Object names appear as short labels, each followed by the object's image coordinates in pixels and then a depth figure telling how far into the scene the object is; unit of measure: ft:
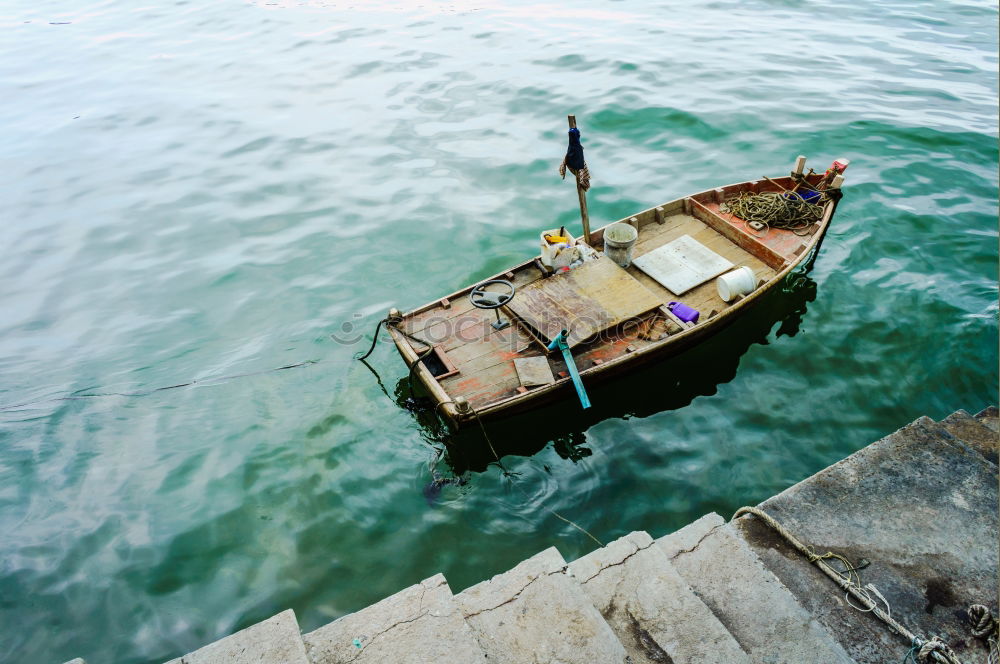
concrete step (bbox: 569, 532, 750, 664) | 15.81
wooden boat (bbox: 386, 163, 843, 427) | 27.02
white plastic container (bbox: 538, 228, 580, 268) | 31.19
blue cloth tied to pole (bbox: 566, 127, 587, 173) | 30.75
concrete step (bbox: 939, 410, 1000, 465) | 23.25
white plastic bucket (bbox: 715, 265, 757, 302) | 30.48
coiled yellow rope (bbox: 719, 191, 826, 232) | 36.19
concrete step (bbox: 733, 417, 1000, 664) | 17.56
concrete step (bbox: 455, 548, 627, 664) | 15.52
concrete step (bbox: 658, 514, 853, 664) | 16.16
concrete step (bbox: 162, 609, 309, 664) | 15.30
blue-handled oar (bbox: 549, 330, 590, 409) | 26.48
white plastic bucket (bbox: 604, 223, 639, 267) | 32.17
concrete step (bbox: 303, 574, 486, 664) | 15.35
